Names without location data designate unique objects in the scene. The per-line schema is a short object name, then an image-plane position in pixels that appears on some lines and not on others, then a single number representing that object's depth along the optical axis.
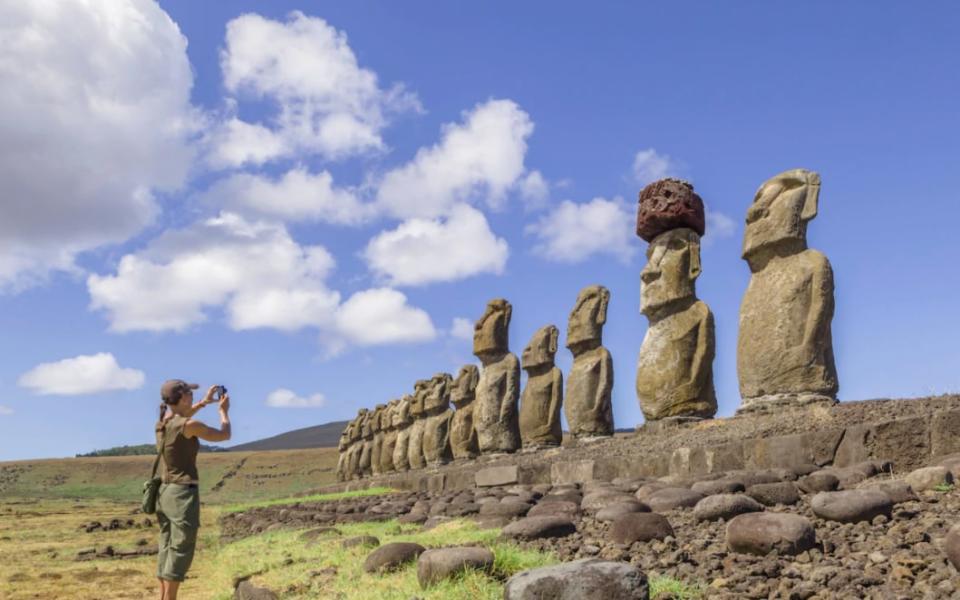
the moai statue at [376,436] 29.47
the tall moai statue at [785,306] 9.88
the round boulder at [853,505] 4.55
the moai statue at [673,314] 11.92
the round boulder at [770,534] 4.12
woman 5.42
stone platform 6.70
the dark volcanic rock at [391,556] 5.36
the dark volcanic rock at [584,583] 3.57
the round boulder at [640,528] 4.96
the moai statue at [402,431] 25.52
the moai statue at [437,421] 22.06
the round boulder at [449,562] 4.58
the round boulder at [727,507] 5.19
